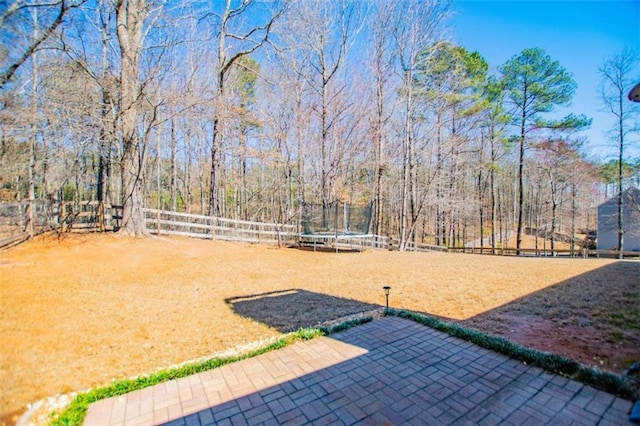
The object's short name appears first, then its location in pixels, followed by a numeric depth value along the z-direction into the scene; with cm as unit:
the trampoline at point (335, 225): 1048
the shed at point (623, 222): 1570
